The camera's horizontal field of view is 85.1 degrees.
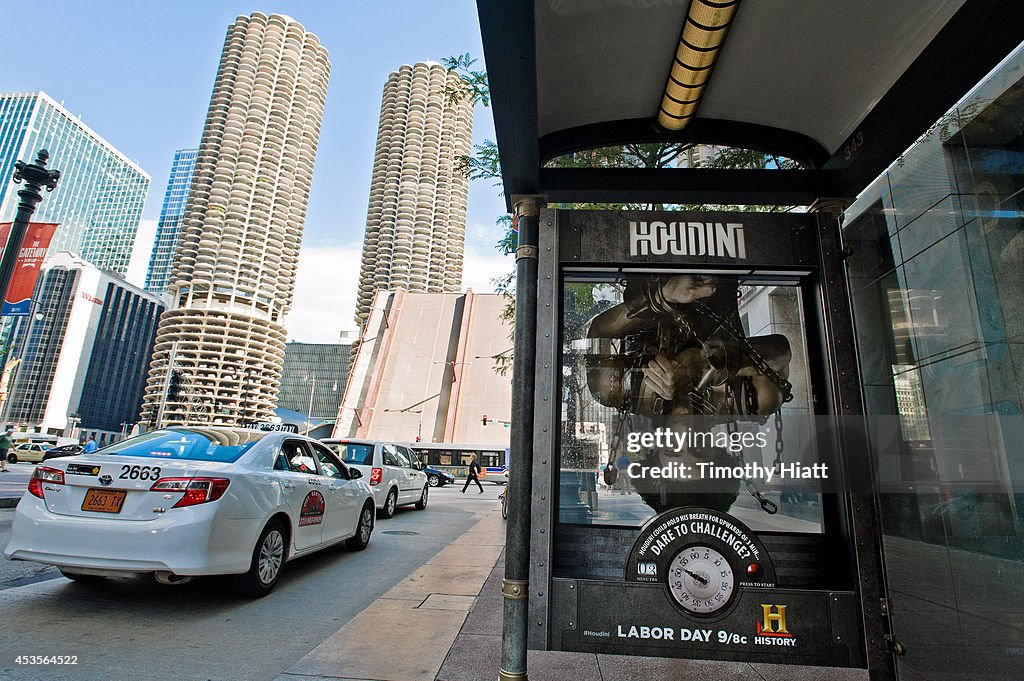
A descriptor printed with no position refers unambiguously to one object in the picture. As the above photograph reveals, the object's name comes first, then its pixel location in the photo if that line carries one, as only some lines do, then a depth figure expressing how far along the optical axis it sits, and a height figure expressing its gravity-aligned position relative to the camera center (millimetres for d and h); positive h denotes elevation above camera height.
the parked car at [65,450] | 26162 -332
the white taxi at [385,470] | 10633 -286
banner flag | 9712 +3016
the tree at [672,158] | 2826 +1560
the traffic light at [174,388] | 29891 +3157
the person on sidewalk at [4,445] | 15991 -101
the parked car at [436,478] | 26188 -974
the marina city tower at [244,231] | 101688 +42027
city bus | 38656 +122
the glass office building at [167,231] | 168375 +64382
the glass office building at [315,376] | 118125 +16500
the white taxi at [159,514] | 3832 -475
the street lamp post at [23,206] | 8164 +3485
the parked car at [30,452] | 30391 -513
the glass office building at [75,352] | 98562 +17021
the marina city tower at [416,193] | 118688 +56360
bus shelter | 2199 +546
